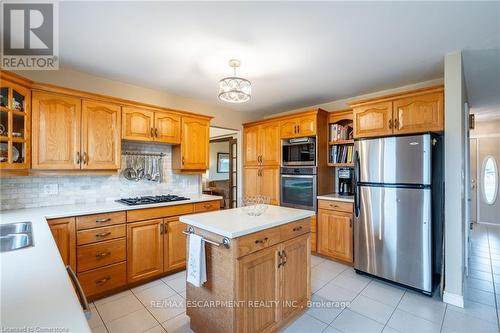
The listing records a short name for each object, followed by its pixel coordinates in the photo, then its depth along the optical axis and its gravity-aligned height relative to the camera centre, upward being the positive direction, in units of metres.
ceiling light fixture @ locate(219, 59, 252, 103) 2.26 +0.74
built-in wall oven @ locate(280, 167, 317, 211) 3.59 -0.32
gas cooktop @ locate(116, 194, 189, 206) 2.80 -0.40
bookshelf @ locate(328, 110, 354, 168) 3.59 +0.43
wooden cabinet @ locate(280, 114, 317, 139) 3.61 +0.64
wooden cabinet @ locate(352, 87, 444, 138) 2.57 +0.62
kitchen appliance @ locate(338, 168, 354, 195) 3.72 -0.23
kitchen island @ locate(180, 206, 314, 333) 1.59 -0.77
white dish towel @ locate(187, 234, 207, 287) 1.69 -0.69
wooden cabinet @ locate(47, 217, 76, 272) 2.13 -0.63
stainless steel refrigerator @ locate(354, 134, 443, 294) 2.44 -0.45
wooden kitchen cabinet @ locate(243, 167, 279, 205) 4.08 -0.27
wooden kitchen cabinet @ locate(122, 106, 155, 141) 2.86 +0.54
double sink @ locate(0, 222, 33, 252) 1.54 -0.47
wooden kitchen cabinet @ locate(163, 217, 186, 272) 2.86 -0.96
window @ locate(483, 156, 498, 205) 5.46 -0.29
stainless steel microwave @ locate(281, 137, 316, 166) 3.62 +0.25
